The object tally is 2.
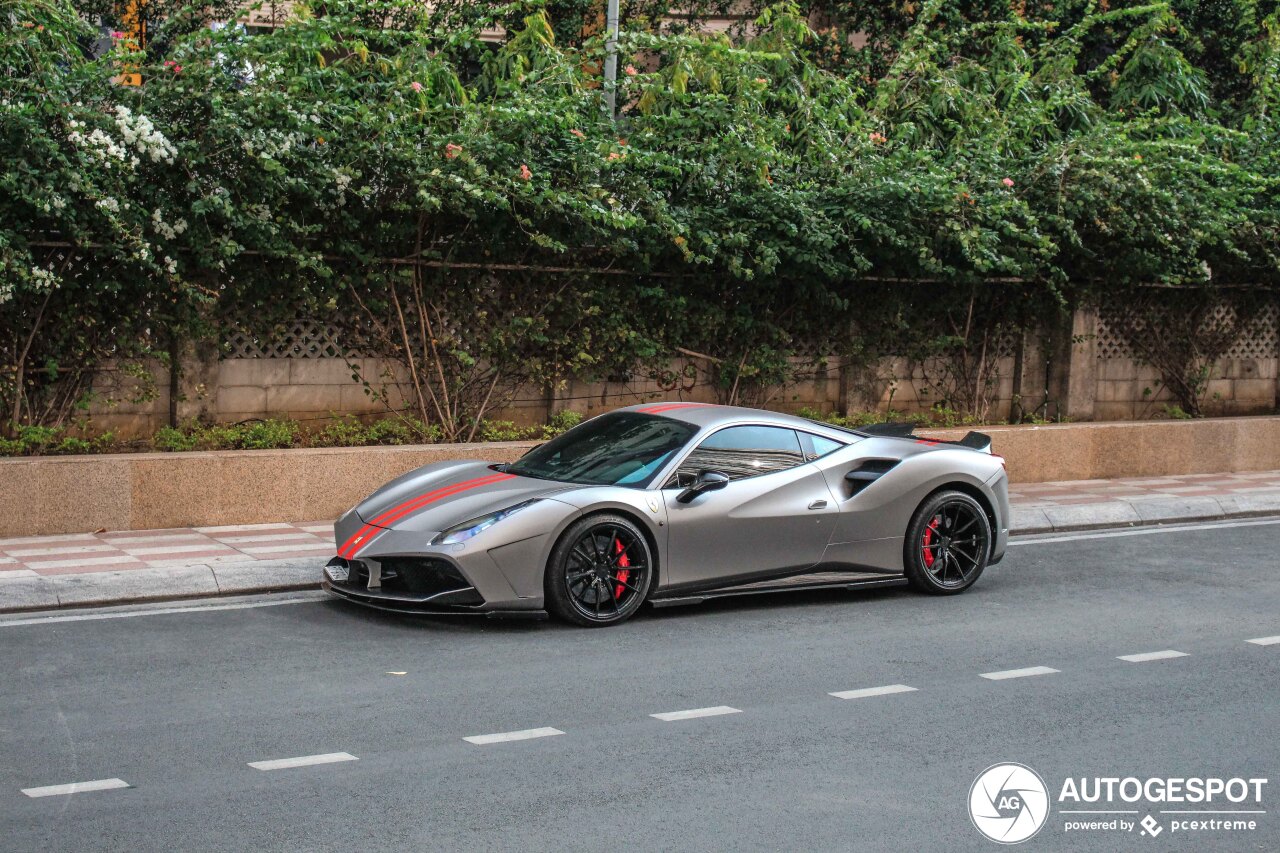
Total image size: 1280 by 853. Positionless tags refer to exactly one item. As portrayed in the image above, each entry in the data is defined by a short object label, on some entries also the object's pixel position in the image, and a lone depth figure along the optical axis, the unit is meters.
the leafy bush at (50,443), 10.87
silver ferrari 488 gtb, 8.11
